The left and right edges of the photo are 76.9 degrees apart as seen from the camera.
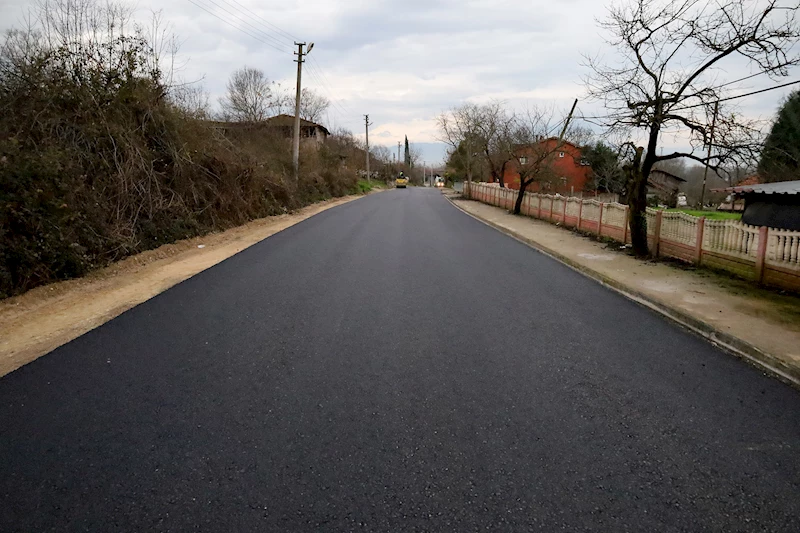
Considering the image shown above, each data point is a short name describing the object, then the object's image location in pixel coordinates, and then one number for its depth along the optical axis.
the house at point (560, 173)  30.43
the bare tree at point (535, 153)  27.36
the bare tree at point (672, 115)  10.35
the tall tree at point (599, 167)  40.28
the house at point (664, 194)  46.53
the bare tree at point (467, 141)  44.57
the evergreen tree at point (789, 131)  25.28
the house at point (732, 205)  38.76
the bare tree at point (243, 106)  45.50
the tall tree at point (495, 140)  33.38
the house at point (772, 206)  12.38
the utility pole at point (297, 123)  28.91
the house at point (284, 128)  32.88
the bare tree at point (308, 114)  60.20
